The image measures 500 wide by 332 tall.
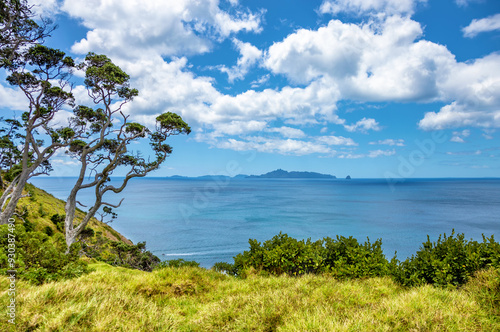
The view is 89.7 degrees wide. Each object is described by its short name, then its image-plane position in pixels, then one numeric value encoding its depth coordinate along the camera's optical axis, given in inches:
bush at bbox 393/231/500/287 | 241.6
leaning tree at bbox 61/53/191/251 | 721.0
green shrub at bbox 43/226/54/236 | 753.1
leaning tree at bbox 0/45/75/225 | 669.3
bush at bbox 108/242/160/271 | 910.4
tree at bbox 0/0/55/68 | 626.2
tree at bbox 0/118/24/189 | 984.9
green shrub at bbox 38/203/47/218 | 860.0
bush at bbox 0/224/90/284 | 257.8
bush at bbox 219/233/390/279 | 301.7
